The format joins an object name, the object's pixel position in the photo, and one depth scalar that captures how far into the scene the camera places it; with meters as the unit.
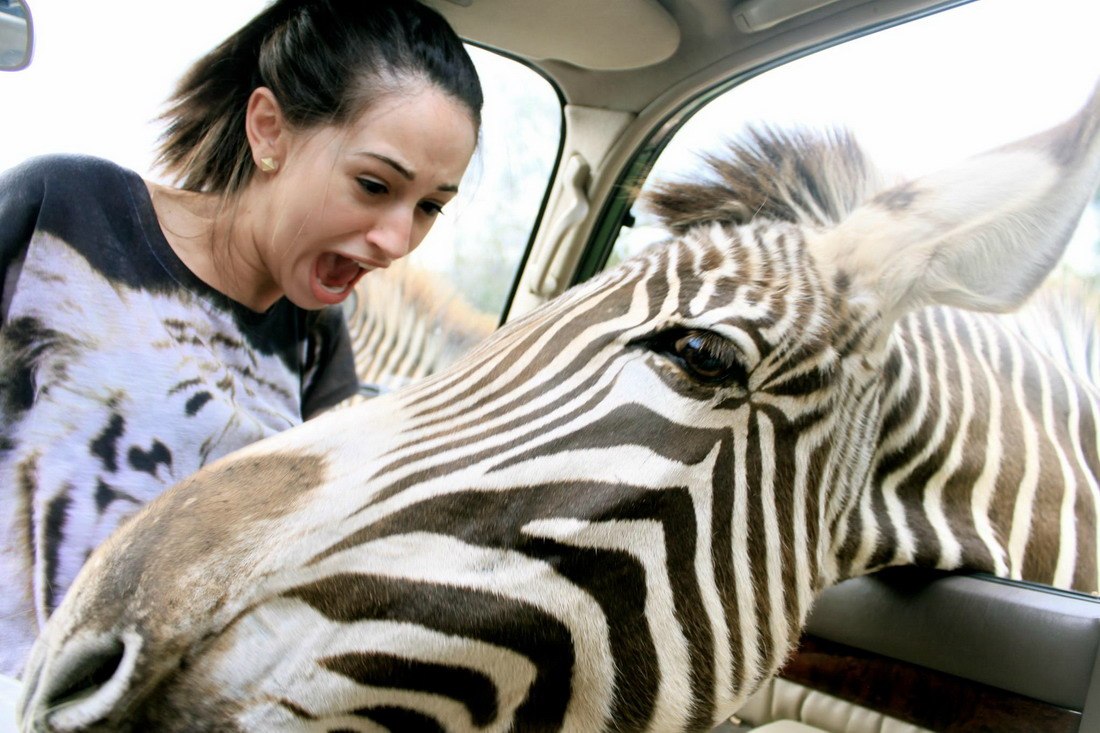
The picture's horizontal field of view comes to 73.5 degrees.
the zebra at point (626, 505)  0.90
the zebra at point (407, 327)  2.69
